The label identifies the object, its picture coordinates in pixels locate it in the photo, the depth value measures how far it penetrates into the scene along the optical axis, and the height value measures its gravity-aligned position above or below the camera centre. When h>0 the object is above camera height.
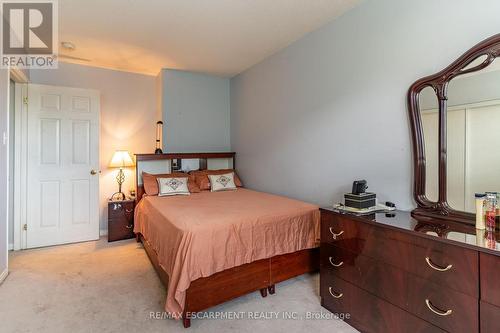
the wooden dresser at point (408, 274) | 1.20 -0.60
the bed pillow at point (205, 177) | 3.81 -0.18
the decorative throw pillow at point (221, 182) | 3.79 -0.26
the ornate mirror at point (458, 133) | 1.57 +0.22
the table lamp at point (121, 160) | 3.75 +0.07
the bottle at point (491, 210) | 1.41 -0.24
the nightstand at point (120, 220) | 3.58 -0.76
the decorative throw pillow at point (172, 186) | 3.40 -0.28
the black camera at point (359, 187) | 2.06 -0.17
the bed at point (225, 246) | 1.82 -0.64
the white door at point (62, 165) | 3.39 -0.01
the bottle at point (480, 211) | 1.45 -0.25
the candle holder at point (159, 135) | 3.92 +0.46
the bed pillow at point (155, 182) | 3.41 -0.23
